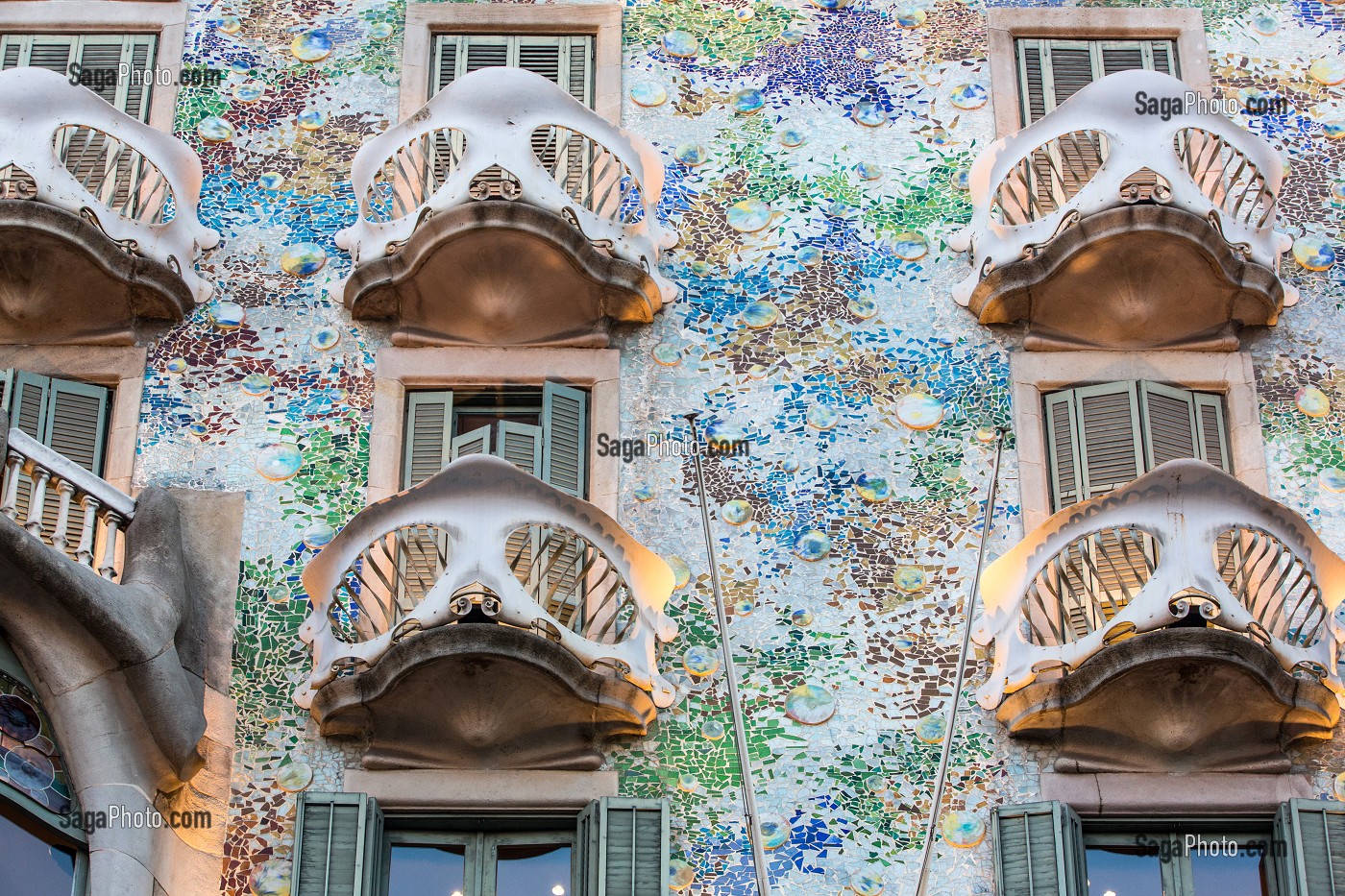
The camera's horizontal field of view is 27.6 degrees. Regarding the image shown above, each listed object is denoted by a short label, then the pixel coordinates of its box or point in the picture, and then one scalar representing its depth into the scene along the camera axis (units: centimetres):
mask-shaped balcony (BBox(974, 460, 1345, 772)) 1642
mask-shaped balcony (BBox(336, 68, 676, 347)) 1841
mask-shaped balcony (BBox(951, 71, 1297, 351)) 1839
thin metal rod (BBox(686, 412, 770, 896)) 1579
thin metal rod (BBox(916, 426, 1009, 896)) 1579
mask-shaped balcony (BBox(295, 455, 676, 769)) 1645
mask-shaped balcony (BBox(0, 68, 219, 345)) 1838
